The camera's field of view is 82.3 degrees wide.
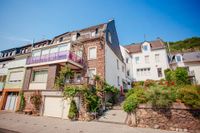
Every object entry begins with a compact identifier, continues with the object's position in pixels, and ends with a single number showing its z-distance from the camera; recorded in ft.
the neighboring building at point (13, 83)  59.26
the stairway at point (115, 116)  32.86
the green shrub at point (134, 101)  31.22
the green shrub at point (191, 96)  25.34
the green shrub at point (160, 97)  28.66
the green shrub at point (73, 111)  37.29
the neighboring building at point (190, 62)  73.97
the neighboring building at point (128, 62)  91.50
